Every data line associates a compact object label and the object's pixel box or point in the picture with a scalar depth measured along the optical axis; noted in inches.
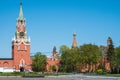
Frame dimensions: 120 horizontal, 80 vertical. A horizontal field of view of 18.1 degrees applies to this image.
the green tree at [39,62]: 5733.3
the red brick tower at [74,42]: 6368.1
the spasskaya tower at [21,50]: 5851.4
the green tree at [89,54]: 4827.8
